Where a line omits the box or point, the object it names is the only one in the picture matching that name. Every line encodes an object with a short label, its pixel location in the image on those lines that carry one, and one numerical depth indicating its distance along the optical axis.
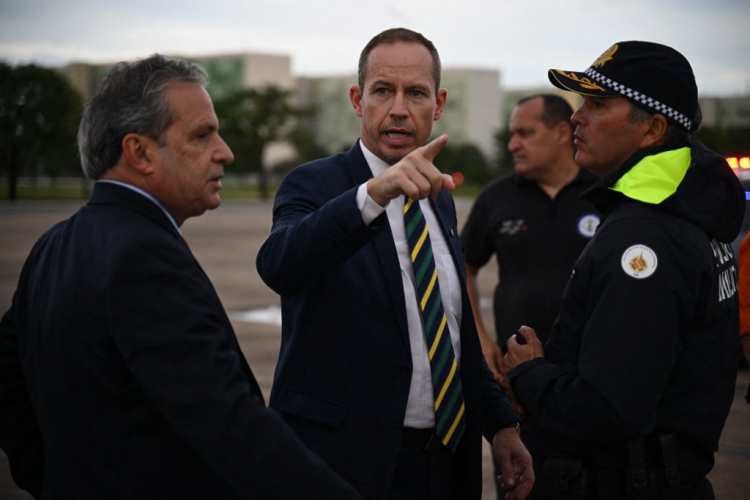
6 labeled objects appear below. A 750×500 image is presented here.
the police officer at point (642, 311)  2.24
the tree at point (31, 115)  19.91
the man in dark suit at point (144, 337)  1.83
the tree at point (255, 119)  82.69
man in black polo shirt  4.52
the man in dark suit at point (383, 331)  2.58
